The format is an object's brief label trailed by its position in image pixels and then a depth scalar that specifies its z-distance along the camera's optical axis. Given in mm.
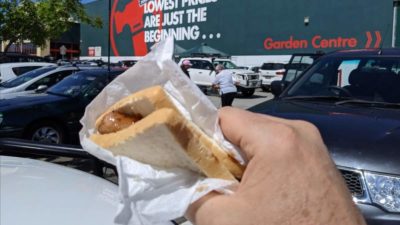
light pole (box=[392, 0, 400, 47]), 21328
